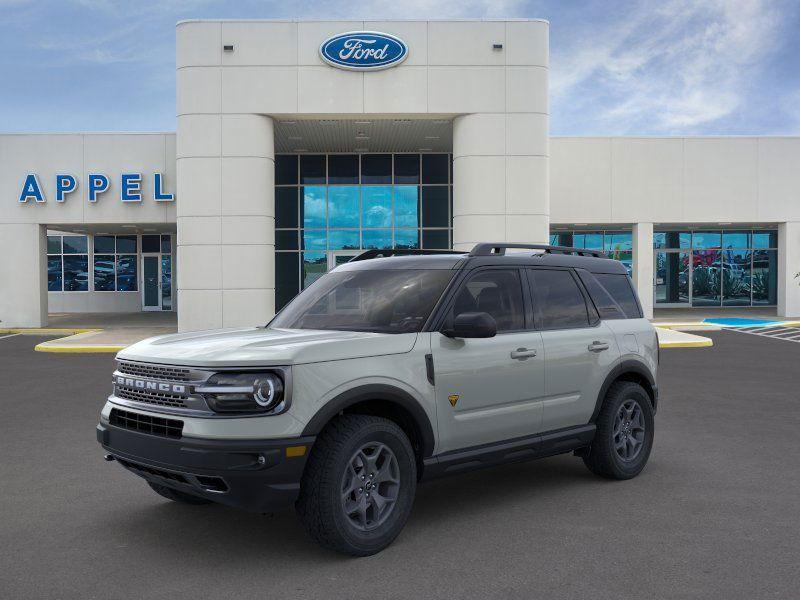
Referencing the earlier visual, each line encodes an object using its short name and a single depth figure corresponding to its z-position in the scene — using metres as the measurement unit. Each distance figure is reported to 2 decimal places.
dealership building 20.64
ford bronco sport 4.30
